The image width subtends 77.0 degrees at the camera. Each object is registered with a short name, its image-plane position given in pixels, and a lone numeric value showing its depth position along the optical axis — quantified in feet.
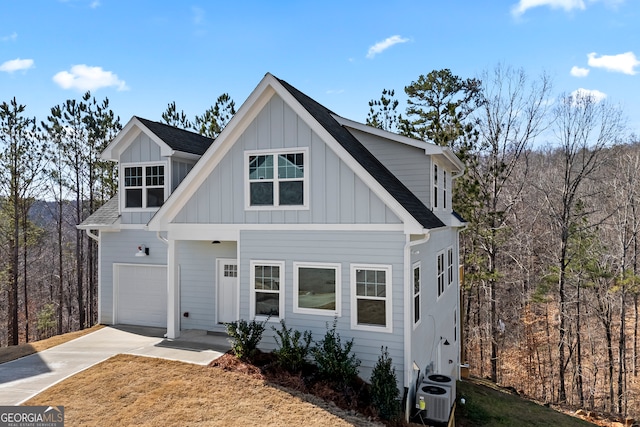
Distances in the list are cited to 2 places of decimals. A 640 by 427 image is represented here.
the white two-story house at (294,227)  29.99
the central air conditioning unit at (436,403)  28.91
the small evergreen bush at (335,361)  28.45
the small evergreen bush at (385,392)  26.89
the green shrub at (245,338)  31.35
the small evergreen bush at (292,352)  30.25
